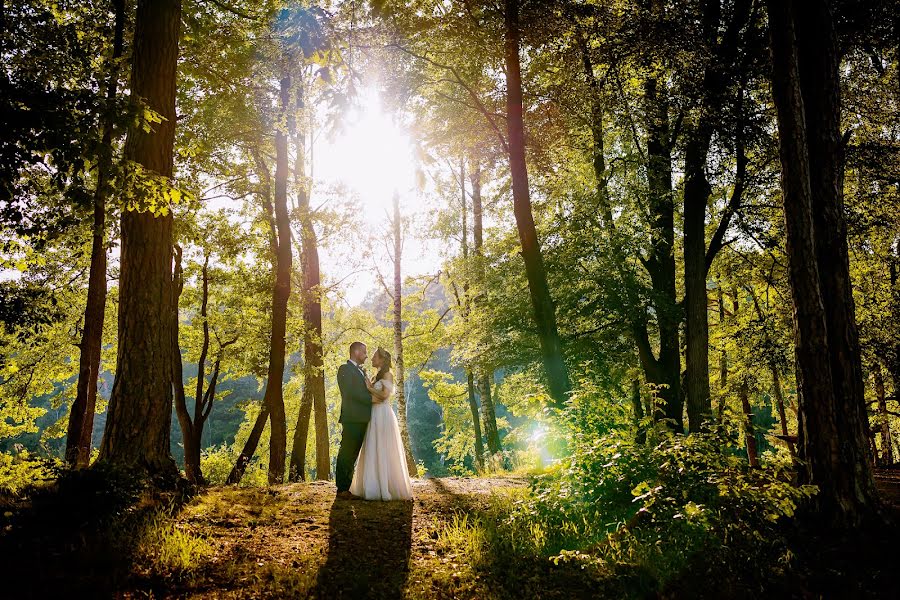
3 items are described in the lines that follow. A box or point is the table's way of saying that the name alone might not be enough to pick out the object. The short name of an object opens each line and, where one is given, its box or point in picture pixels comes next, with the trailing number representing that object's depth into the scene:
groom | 6.79
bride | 6.62
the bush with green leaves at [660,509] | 3.94
